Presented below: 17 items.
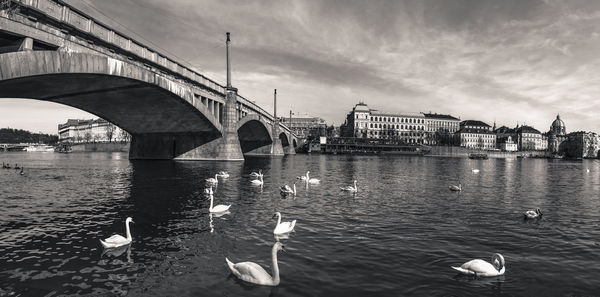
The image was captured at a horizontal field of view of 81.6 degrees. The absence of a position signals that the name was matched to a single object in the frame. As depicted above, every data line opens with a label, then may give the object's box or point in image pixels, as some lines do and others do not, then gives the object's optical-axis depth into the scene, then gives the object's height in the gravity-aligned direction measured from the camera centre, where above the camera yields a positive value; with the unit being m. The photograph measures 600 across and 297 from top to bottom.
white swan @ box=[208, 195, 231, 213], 17.19 -2.87
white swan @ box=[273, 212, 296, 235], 12.98 -2.88
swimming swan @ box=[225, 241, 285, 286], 8.53 -3.07
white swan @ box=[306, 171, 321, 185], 31.28 -2.62
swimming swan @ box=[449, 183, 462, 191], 27.65 -2.75
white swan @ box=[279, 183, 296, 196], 24.15 -2.73
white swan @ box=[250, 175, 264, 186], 29.11 -2.65
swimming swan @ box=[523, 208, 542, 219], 17.14 -3.01
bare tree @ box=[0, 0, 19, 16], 14.34 +6.36
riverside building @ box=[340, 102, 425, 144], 194.75 +13.30
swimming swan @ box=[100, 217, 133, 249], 11.27 -3.02
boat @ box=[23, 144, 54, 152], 176.62 +0.19
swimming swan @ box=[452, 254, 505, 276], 9.19 -3.07
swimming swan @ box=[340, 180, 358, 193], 25.58 -2.70
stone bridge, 19.84 +6.12
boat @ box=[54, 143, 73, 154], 151.46 +0.26
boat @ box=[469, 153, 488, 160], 140.25 -1.03
